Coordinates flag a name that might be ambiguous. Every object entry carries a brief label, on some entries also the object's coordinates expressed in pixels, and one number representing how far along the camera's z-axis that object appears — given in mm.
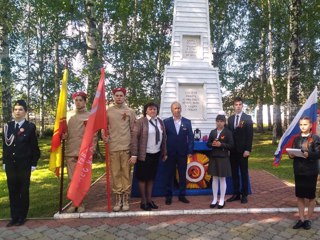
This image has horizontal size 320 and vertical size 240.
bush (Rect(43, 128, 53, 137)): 25047
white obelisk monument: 7805
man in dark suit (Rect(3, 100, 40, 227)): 4660
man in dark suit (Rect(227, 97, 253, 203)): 5520
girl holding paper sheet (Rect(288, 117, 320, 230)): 4277
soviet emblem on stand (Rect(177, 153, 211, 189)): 6227
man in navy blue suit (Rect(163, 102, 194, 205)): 5531
